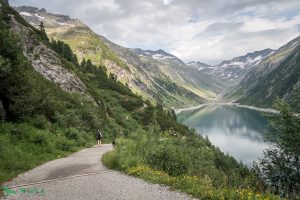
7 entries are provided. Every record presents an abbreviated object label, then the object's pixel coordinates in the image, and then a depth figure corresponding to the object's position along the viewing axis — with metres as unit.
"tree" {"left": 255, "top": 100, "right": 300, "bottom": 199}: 16.09
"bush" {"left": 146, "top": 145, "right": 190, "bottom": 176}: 12.79
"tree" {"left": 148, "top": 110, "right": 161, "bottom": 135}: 15.95
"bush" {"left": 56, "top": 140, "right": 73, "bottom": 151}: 19.74
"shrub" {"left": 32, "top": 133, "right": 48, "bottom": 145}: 17.35
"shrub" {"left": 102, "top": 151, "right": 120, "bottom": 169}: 14.11
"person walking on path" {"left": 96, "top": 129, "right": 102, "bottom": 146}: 25.66
